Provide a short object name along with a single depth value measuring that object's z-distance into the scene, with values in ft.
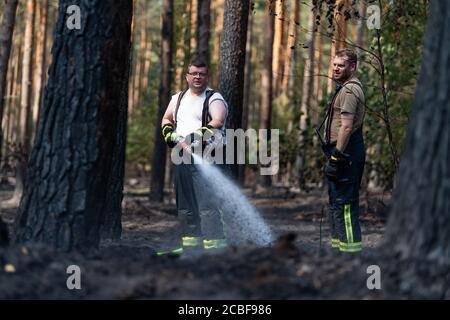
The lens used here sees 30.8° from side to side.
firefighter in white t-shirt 26.35
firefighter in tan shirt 25.11
